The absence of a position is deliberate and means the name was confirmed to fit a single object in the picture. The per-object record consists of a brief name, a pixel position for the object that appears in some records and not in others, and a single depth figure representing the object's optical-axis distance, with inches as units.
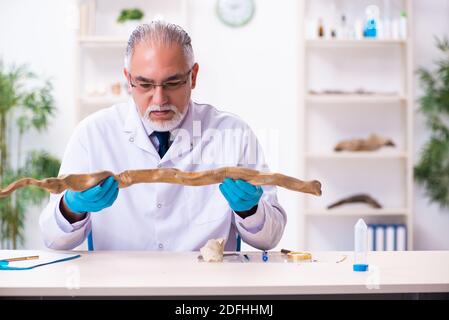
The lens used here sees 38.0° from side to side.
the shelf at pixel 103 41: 161.0
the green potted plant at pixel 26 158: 158.9
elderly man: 79.7
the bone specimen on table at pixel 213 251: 70.7
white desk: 56.9
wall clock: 171.0
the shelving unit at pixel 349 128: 172.6
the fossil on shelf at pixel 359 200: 168.6
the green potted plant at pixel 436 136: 164.6
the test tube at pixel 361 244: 69.7
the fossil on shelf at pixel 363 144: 167.6
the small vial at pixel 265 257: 72.2
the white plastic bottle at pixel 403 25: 163.9
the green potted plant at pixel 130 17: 165.9
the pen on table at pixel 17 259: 69.6
